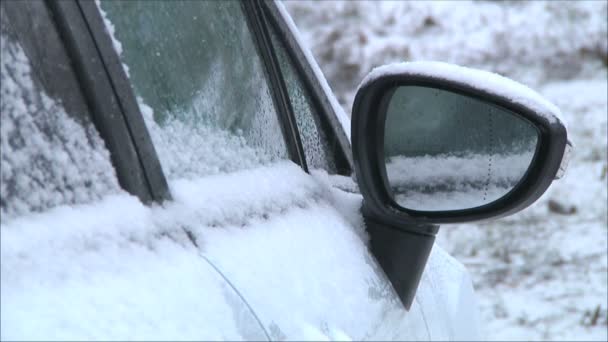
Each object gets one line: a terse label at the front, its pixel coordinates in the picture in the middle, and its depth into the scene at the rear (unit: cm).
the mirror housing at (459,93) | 341
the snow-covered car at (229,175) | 306
